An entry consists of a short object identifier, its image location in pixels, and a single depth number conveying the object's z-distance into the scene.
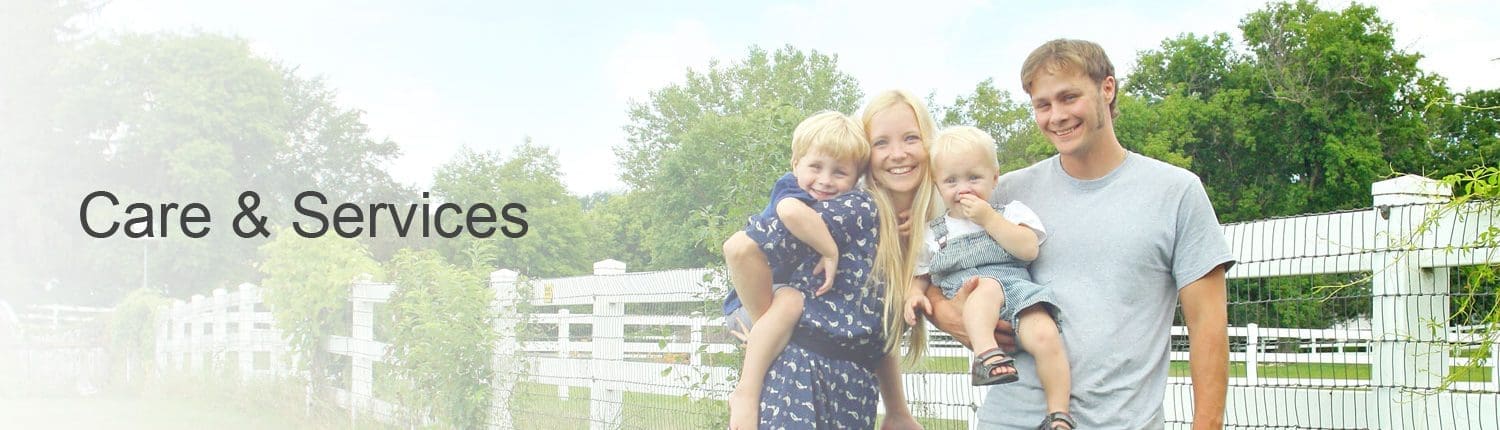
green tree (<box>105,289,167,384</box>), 17.34
